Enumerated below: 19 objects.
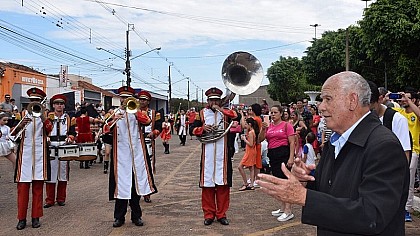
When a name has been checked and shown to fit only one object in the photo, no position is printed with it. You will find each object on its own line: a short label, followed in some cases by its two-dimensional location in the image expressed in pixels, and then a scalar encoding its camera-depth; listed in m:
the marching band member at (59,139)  9.06
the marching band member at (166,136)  21.42
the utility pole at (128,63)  38.97
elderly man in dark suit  2.56
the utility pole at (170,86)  68.25
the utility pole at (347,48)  28.77
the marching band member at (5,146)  10.79
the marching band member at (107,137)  7.92
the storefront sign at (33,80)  33.58
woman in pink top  8.42
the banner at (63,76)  40.31
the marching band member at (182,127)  27.00
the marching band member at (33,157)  7.62
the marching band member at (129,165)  7.71
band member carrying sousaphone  7.88
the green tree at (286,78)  53.41
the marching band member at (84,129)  13.15
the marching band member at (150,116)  8.90
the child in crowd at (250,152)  11.10
